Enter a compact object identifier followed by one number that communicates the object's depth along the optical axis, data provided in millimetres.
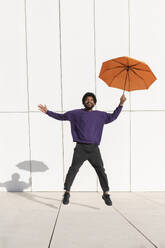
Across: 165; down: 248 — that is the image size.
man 3998
